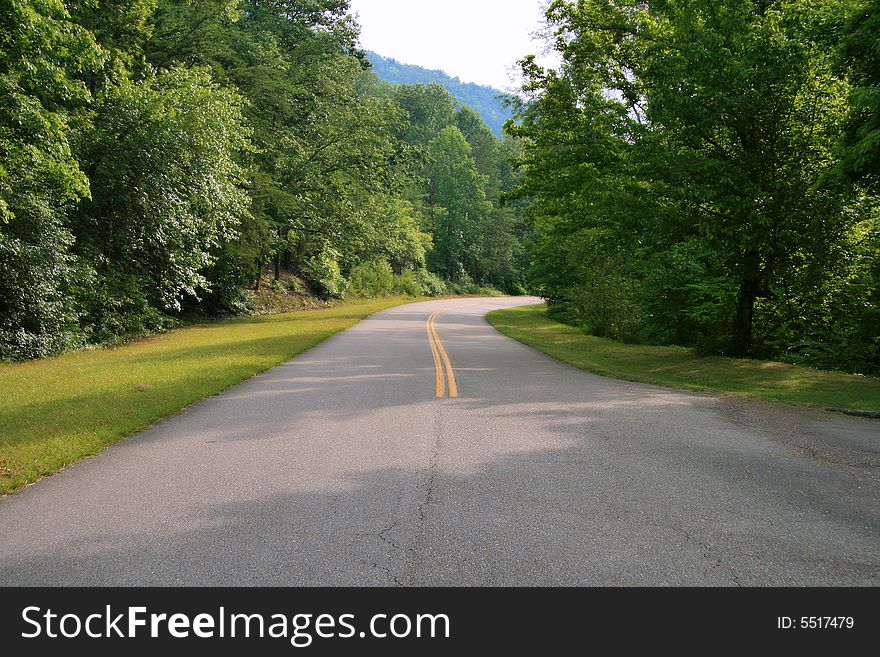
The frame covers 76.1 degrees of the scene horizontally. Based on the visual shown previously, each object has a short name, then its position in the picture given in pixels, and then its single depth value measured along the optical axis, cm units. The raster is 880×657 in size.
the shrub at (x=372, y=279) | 4856
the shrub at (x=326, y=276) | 3575
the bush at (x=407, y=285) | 5550
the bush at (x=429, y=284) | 6012
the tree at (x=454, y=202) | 6975
